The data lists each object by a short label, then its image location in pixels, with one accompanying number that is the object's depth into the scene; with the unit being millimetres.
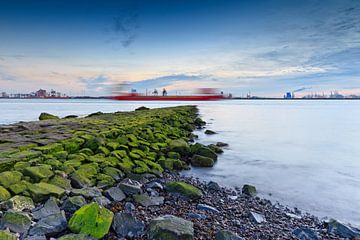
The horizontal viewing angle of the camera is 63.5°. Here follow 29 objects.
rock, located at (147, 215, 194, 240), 2176
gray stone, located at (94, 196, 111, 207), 2736
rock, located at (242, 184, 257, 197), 4236
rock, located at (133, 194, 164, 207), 2965
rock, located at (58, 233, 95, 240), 1968
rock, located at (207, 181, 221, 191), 4148
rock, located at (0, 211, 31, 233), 2041
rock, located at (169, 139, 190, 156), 6276
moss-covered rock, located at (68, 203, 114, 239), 2102
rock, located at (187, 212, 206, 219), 2789
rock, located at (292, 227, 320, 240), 2762
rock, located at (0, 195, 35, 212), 2299
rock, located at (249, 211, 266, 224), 2988
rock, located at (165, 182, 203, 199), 3420
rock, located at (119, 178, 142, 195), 3173
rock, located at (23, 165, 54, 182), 2869
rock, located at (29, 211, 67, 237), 2053
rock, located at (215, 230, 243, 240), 2316
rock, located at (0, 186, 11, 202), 2395
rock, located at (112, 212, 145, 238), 2264
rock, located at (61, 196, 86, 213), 2447
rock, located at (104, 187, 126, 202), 2949
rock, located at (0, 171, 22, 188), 2588
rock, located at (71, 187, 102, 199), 2764
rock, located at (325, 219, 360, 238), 2973
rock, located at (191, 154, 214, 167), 5866
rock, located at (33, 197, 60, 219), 2281
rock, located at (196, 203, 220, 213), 3072
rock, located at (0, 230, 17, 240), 1848
